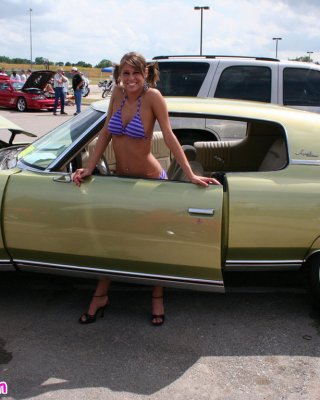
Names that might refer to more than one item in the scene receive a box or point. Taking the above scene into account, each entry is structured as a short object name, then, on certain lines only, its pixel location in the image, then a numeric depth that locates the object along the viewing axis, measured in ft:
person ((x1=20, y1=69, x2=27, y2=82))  83.56
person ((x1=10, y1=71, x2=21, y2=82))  82.44
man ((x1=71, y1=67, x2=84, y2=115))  54.03
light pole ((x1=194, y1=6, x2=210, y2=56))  128.88
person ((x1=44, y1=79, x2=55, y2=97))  63.52
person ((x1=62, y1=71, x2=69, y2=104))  55.78
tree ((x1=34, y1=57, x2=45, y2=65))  300.09
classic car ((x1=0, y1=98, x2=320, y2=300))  9.55
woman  9.48
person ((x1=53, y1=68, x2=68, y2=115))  54.54
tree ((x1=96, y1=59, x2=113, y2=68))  318.65
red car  60.59
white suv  21.43
